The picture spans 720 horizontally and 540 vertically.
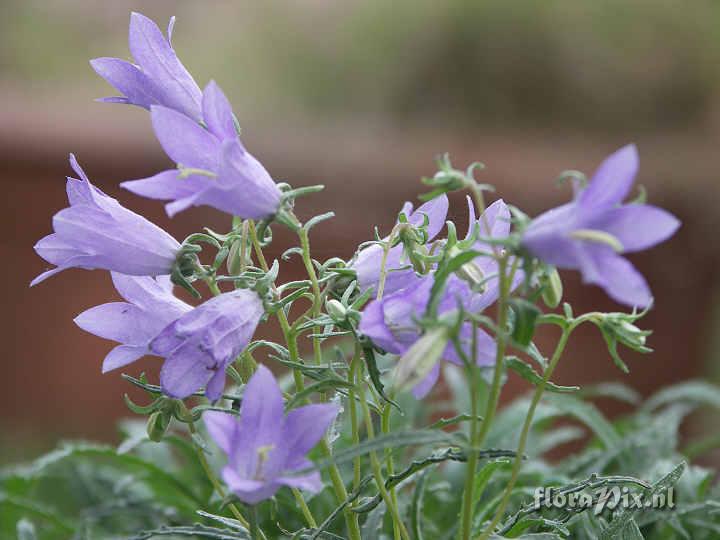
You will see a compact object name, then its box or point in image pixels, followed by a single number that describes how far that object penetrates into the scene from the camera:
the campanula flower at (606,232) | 0.40
